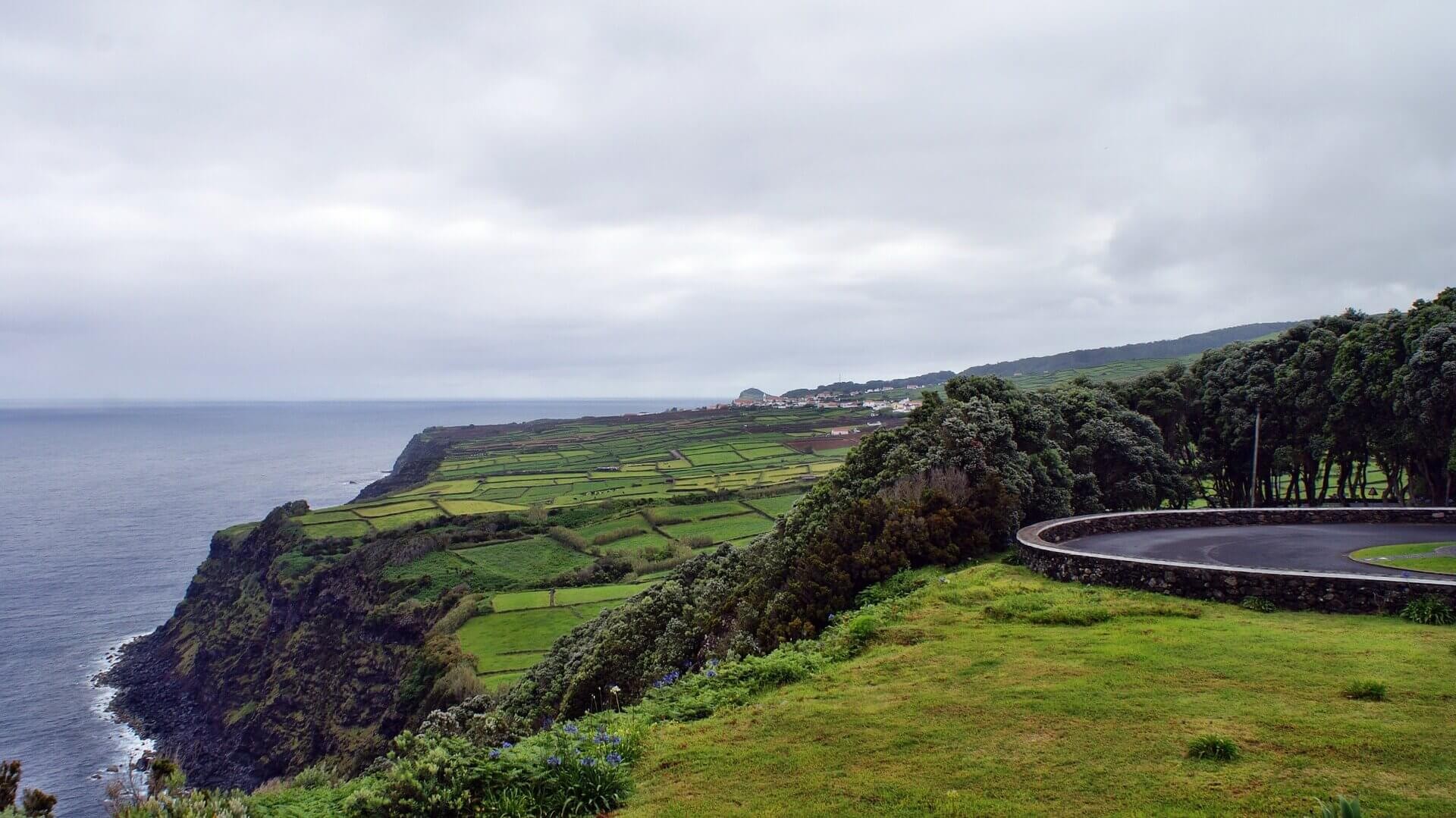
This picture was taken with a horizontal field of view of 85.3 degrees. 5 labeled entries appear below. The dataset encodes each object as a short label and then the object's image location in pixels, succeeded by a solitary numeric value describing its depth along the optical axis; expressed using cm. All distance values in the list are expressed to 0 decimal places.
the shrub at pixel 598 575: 5438
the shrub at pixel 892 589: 1869
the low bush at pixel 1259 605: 1353
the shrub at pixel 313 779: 1031
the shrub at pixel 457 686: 3456
